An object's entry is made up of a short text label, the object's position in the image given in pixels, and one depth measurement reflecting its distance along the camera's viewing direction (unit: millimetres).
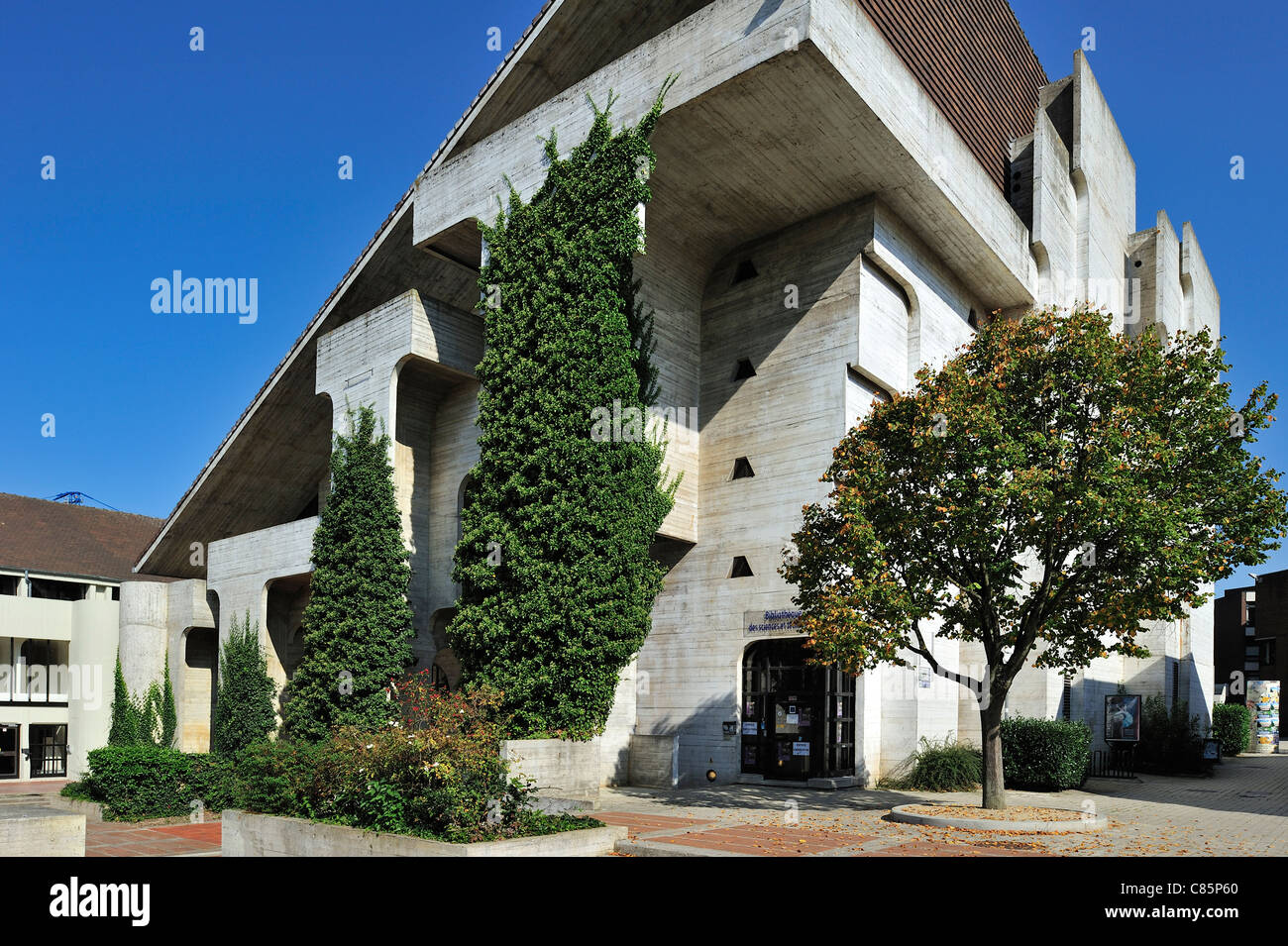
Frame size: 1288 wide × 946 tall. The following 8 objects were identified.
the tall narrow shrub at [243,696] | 26859
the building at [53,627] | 33031
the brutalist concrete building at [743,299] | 21531
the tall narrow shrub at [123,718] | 30062
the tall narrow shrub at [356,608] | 23734
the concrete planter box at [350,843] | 11914
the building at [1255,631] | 75250
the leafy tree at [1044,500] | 16375
